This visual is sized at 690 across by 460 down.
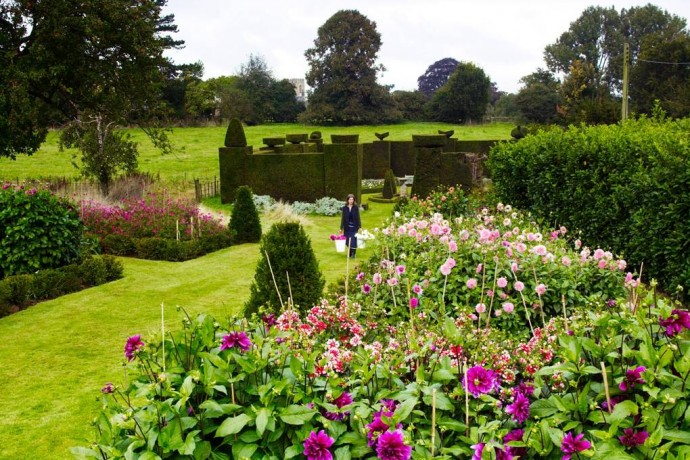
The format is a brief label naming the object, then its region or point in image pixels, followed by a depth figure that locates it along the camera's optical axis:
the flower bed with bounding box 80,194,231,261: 12.88
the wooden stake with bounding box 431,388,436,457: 2.53
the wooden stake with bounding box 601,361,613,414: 2.54
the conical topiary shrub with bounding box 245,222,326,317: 6.44
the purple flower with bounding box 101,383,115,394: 2.96
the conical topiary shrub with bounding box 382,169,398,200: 22.05
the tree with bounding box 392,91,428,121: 51.56
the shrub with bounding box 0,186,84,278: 9.79
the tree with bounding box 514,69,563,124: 46.00
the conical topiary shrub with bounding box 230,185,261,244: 14.29
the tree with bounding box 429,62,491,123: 47.97
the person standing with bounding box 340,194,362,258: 11.88
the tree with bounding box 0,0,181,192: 17.81
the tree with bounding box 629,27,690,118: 41.97
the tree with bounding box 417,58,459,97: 78.25
